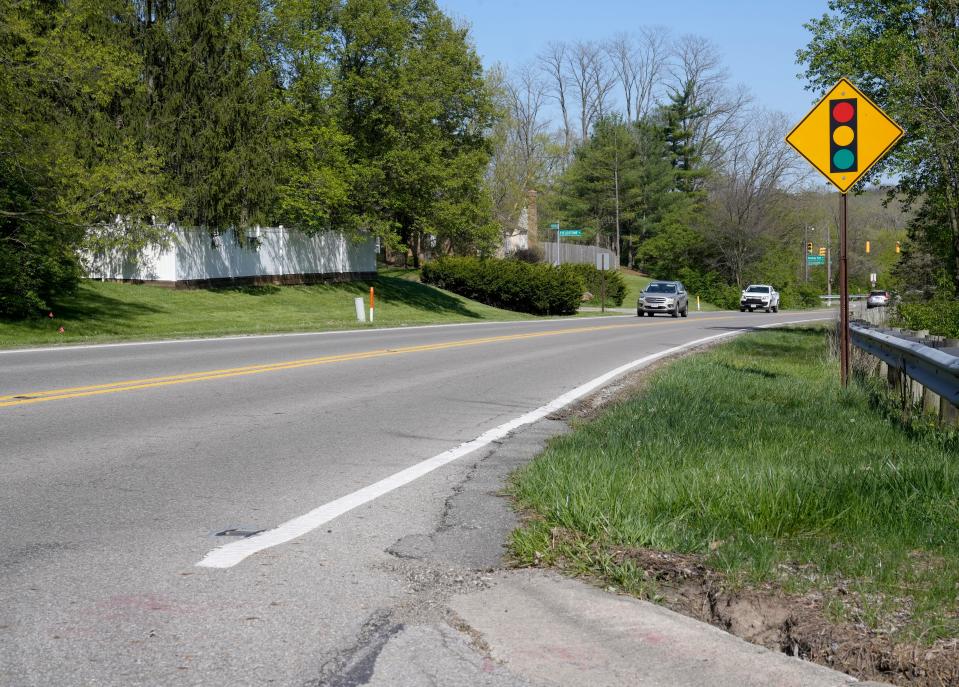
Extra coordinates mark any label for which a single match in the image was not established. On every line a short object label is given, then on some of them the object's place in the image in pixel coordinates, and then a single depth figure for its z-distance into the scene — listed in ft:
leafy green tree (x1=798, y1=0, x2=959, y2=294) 70.18
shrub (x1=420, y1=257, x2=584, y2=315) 151.64
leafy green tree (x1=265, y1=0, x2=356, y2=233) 123.44
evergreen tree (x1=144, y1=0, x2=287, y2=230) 112.06
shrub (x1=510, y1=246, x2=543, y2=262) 220.23
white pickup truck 196.65
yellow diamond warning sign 34.68
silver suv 141.28
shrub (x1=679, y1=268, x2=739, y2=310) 243.60
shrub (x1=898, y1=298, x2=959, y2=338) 81.05
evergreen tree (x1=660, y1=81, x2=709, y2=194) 297.12
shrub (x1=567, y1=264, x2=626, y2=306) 203.21
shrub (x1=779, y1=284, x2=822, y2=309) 248.32
